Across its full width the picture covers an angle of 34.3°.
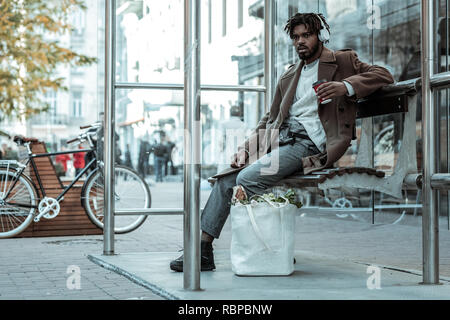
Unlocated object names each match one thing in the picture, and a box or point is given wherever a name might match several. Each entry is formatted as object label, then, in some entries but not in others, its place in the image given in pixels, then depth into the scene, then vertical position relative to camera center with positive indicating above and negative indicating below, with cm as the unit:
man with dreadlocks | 432 +30
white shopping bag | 409 -37
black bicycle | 734 -24
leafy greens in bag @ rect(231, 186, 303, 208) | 416 -15
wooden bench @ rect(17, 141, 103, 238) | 752 -43
